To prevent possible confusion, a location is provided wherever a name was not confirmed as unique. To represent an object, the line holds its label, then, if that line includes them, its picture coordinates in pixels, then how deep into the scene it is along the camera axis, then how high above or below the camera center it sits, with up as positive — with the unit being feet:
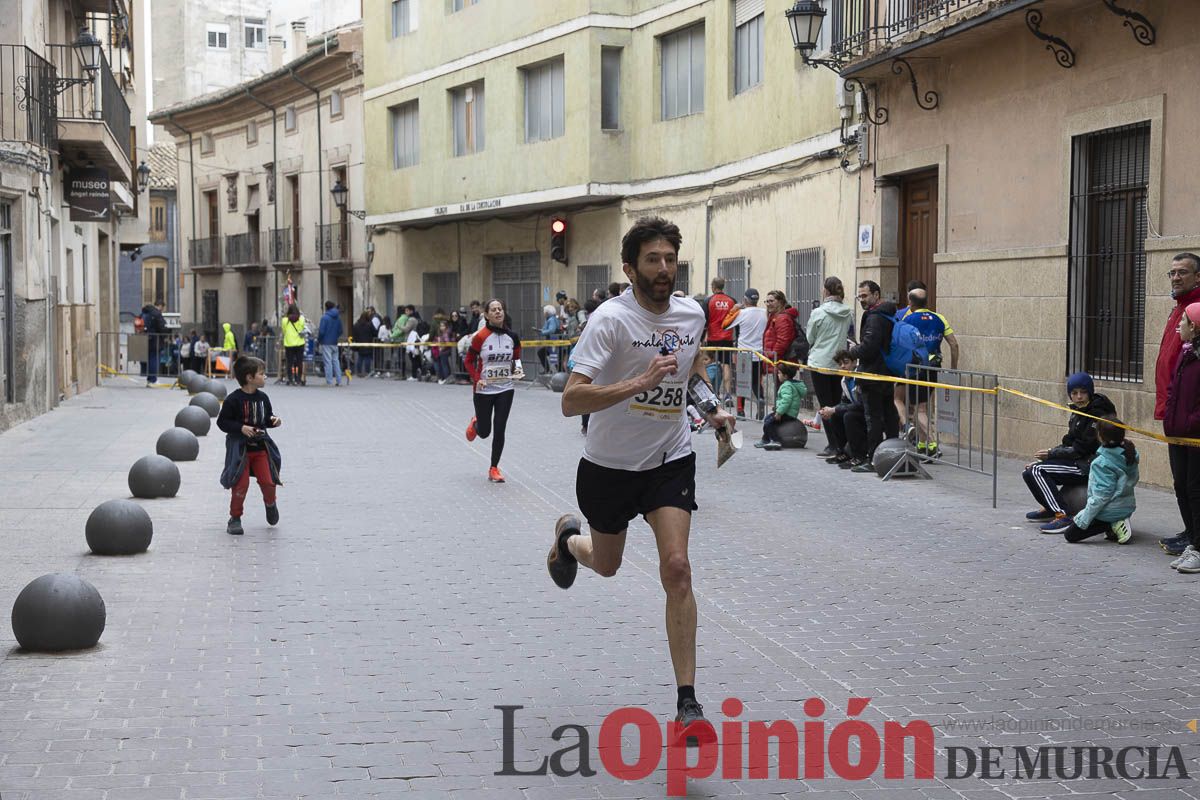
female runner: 42.60 -1.86
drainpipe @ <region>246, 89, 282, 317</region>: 145.48 +15.41
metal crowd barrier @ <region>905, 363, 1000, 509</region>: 40.75 -3.31
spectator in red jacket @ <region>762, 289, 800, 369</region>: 53.98 -0.69
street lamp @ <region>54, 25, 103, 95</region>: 67.92 +13.39
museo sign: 79.92 +6.36
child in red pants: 33.01 -3.02
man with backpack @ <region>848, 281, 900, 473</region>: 45.21 -1.88
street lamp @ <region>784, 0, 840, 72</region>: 55.77 +11.18
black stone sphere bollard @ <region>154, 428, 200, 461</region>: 47.57 -4.61
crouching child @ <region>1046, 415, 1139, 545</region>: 30.35 -3.95
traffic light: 96.58 +4.64
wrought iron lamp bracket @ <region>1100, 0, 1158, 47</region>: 40.50 +8.07
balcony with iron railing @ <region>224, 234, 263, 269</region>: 152.65 +6.18
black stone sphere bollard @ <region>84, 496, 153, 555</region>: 29.94 -4.70
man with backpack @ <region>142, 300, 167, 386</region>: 109.44 -1.92
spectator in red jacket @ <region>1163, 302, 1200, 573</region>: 27.84 -2.20
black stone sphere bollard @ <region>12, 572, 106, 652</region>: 21.34 -4.64
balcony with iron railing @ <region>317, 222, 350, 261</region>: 130.72 +6.04
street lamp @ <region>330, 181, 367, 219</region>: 125.80 +10.03
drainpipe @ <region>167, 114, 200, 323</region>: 168.66 +17.70
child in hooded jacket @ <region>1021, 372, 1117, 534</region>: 31.83 -3.48
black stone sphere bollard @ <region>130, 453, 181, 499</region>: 39.06 -4.70
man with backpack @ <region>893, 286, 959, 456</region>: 44.57 -1.13
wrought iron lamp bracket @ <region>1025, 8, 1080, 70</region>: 44.47 +8.33
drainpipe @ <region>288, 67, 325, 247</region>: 134.72 +11.38
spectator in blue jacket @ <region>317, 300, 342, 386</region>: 100.17 -2.51
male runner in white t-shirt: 17.29 -1.32
